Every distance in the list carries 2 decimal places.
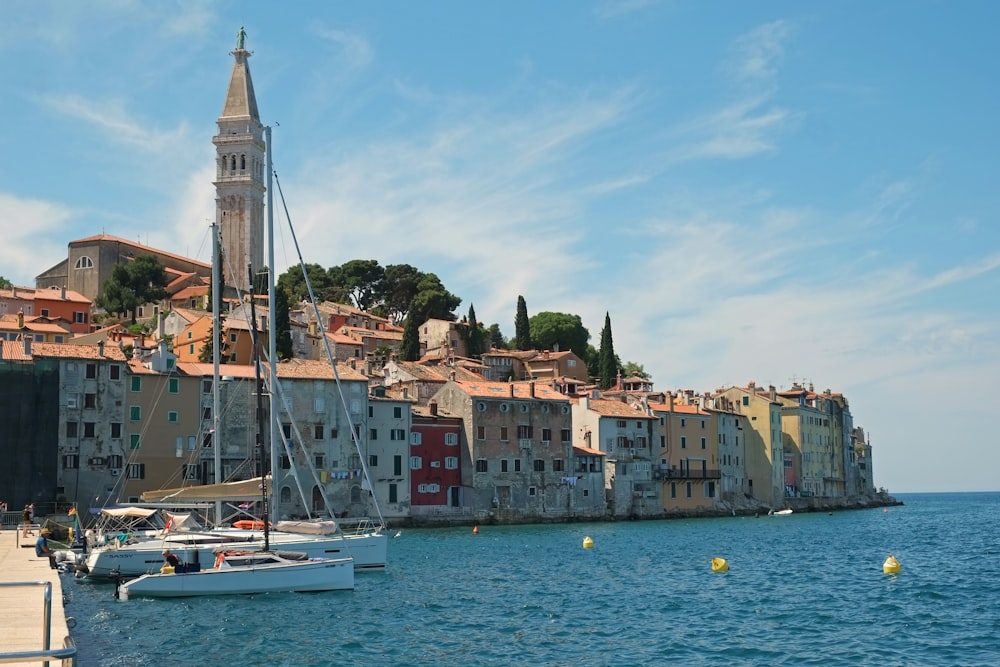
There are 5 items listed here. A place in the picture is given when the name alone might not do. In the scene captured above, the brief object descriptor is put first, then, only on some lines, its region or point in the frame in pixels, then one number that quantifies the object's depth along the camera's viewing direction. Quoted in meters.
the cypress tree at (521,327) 110.06
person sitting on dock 30.11
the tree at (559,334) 115.69
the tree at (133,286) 101.69
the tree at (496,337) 115.62
